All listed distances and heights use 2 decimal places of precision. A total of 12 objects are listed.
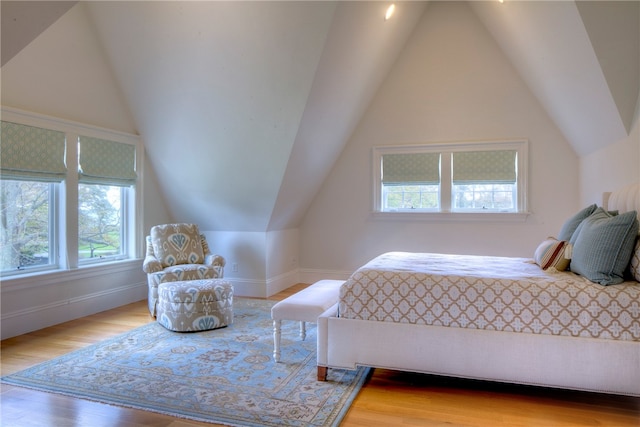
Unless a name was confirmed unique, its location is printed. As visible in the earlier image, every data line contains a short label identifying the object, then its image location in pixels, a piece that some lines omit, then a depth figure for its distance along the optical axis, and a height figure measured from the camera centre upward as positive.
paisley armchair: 3.99 -0.50
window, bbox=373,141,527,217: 4.88 +0.47
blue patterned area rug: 2.12 -1.06
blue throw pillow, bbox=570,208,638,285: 2.15 -0.20
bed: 2.08 -0.64
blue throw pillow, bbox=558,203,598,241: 2.98 -0.07
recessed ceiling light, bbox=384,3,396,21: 3.91 +2.05
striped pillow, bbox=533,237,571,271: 2.54 -0.29
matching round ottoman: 3.46 -0.82
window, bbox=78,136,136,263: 4.16 +0.21
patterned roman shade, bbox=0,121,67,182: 3.37 +0.56
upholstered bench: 2.63 -0.64
